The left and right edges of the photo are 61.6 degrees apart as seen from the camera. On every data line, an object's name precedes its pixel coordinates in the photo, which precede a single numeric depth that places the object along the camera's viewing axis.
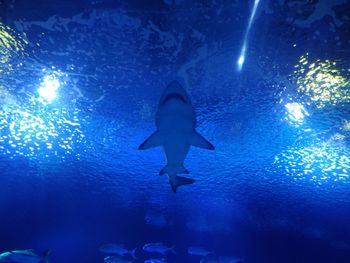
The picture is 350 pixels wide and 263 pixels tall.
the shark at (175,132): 3.29
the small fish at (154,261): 11.98
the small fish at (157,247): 11.51
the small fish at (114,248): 10.58
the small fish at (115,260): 10.23
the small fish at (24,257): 8.07
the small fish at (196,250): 12.05
